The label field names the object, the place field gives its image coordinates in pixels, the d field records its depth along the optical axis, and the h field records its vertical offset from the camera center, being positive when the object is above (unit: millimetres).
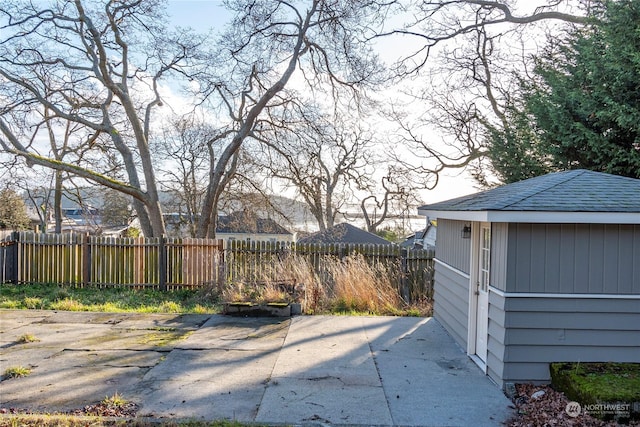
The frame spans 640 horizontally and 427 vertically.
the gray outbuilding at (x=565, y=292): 4742 -794
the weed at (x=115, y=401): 4156 -1744
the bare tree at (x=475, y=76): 14500 +5064
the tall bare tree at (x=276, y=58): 15008 +5377
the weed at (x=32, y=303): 8664 -1770
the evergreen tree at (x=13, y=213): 25266 -135
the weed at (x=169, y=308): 8664 -1861
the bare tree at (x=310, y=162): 16266 +1881
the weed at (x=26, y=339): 6205 -1749
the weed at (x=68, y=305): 8547 -1794
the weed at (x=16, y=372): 4891 -1741
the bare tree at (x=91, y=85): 14914 +4445
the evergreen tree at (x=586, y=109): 8156 +2240
